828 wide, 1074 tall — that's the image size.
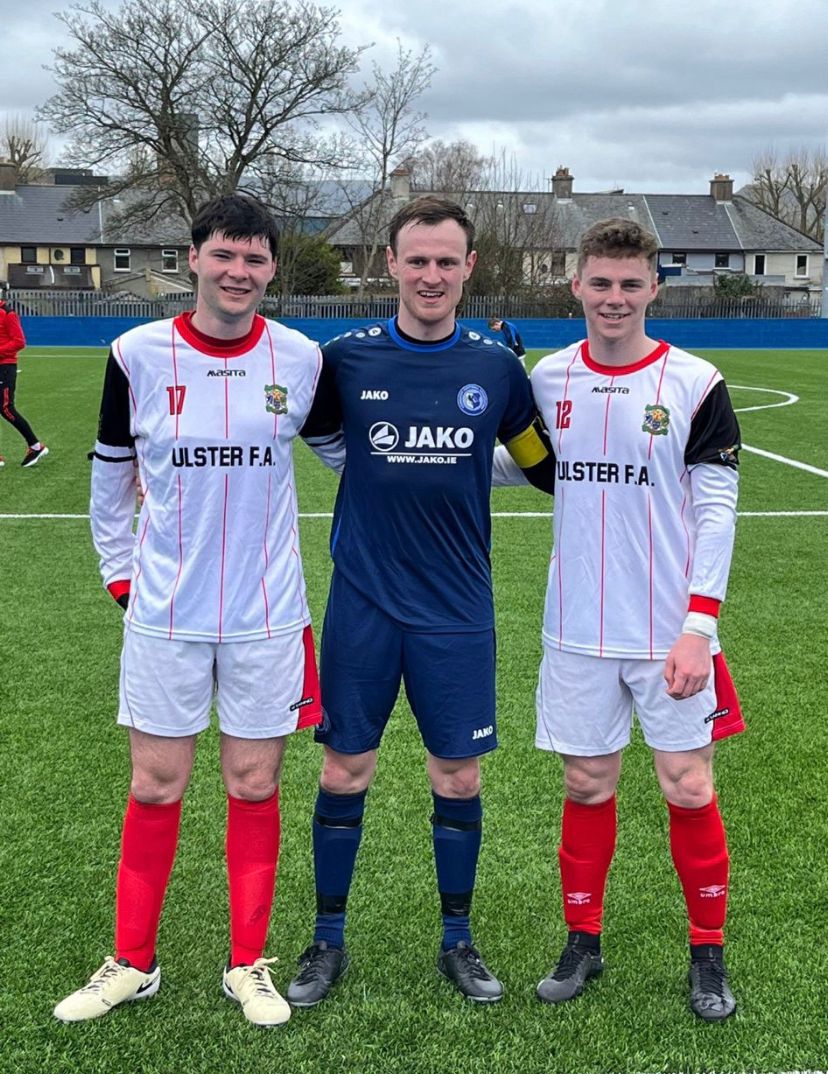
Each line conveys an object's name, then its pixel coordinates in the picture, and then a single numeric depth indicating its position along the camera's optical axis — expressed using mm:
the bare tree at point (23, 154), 64312
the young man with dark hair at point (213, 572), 2795
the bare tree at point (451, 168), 42438
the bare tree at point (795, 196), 66750
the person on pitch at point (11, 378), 11641
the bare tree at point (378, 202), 38344
